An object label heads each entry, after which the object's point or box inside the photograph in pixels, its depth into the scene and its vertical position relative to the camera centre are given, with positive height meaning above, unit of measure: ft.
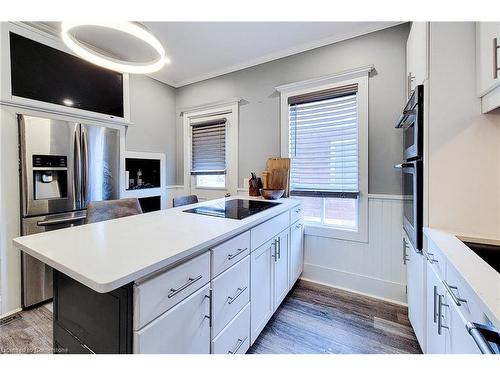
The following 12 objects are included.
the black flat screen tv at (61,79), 6.10 +3.39
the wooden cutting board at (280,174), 8.16 +0.35
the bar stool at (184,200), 7.37 -0.57
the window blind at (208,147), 10.27 +1.80
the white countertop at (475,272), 2.02 -1.05
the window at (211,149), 9.80 +1.69
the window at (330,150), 7.15 +1.17
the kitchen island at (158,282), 2.38 -1.33
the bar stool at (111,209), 5.40 -0.65
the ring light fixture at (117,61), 3.84 +2.84
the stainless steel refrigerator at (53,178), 6.30 +0.23
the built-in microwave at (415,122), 4.40 +1.28
